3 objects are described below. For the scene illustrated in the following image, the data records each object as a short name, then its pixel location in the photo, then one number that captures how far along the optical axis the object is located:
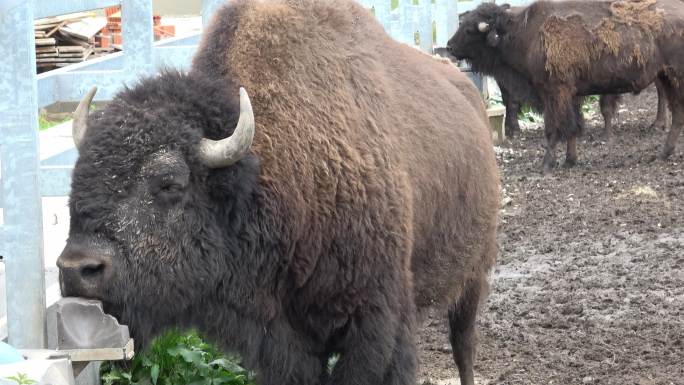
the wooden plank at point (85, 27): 18.24
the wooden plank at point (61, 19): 17.78
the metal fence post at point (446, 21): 17.58
